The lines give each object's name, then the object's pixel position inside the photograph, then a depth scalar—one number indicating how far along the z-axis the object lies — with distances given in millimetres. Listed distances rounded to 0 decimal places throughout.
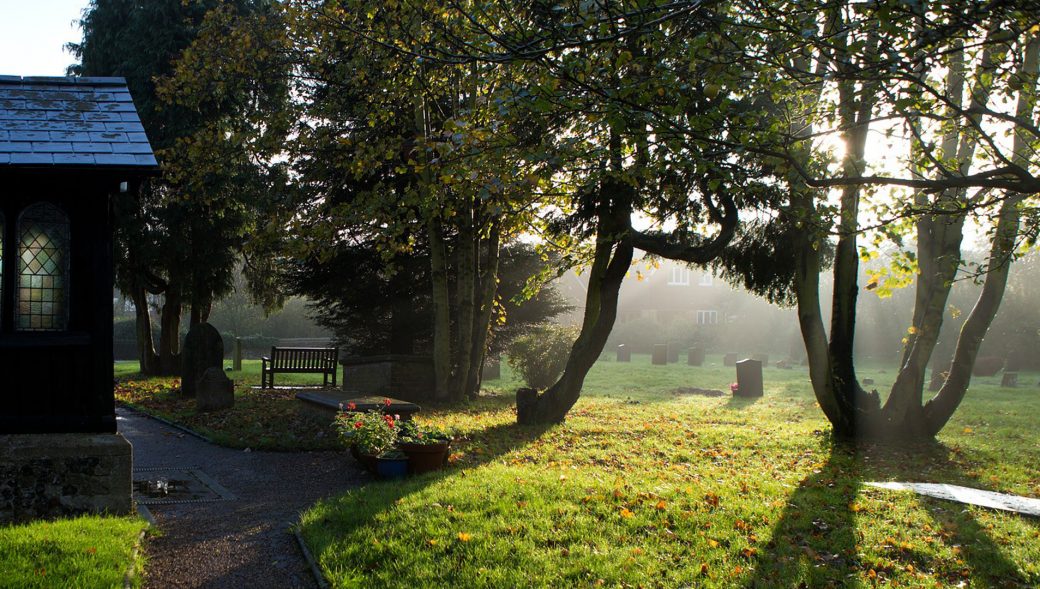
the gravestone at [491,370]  30625
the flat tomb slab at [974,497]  8045
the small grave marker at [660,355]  42250
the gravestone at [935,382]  26656
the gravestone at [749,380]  24859
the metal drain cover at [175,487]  8711
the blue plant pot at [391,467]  9375
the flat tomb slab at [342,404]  11773
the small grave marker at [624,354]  45125
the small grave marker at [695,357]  42200
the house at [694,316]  57031
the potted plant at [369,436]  9453
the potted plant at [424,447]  9523
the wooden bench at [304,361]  21406
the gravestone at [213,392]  16203
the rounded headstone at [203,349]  18016
